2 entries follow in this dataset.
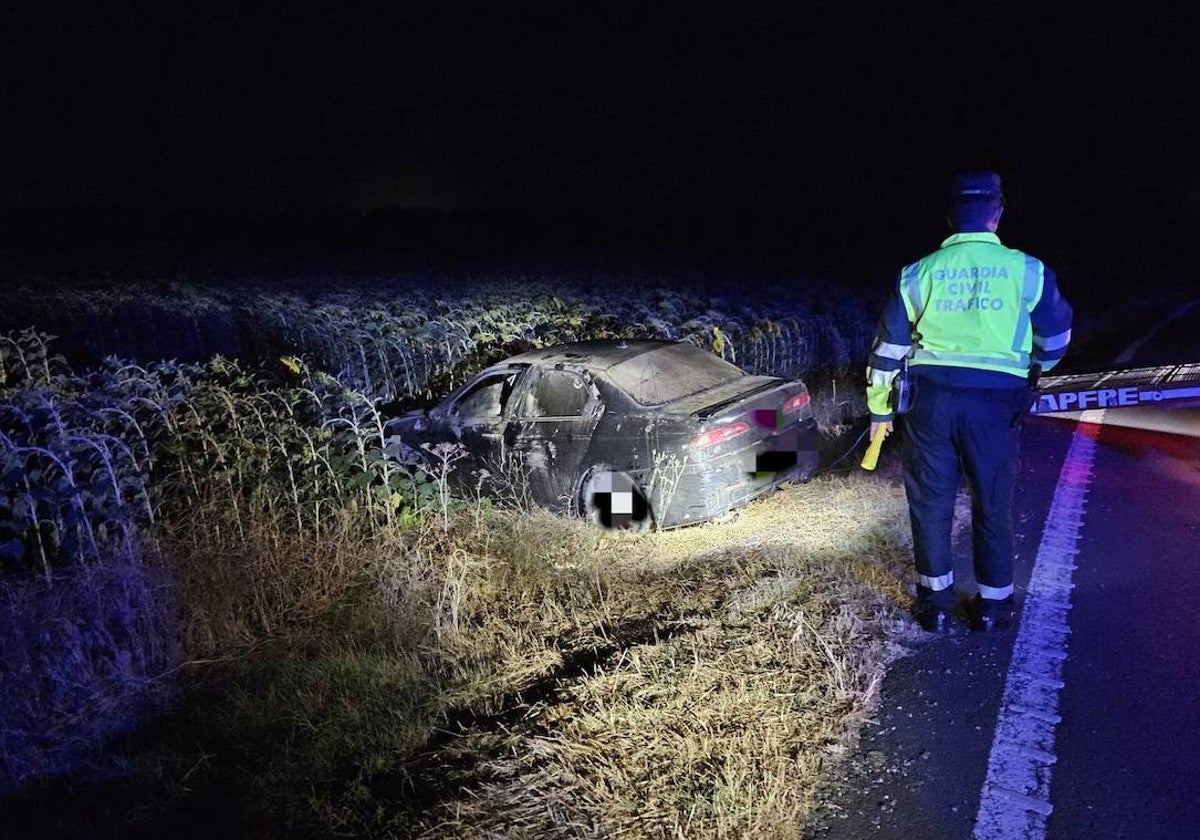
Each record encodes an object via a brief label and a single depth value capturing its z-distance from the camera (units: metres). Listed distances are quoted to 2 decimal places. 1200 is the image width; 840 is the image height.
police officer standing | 3.35
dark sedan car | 5.29
